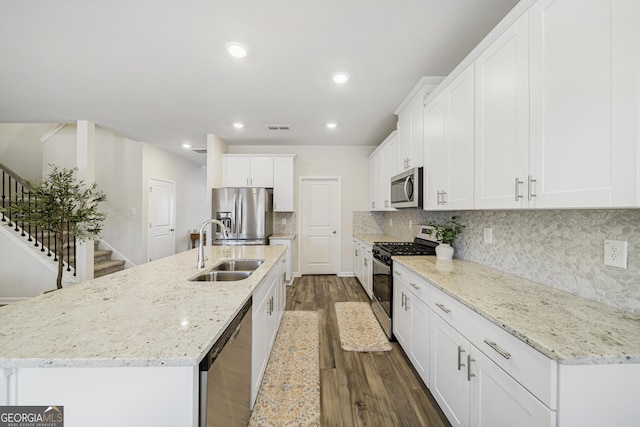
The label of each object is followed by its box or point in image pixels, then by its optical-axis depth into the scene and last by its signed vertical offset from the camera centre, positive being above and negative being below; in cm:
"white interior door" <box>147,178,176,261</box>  537 -16
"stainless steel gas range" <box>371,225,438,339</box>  251 -55
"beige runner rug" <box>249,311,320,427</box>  160 -130
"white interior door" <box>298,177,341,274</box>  505 -27
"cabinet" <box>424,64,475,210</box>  172 +53
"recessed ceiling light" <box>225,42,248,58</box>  197 +132
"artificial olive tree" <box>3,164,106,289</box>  325 +2
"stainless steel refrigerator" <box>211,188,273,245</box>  411 -2
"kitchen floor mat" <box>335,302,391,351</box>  244 -128
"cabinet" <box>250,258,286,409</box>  158 -84
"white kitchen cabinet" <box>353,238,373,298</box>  357 -84
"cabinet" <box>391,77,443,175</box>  243 +96
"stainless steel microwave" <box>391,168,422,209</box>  244 +25
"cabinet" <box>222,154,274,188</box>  450 +75
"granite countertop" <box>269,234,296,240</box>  439 -43
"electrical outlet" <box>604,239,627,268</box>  111 -17
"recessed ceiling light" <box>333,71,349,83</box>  241 +133
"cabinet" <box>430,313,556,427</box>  93 -80
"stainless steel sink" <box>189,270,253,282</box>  185 -50
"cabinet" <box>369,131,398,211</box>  341 +64
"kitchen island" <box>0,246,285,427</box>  75 -44
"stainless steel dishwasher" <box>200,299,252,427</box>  84 -68
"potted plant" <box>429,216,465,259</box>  227 -21
